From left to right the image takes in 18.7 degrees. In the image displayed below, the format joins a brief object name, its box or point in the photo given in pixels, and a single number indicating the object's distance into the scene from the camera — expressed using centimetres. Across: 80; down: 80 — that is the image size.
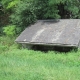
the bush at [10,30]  1582
